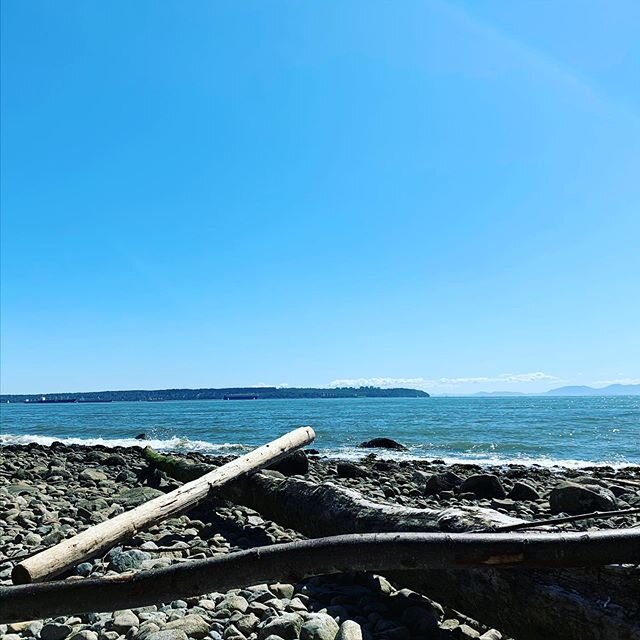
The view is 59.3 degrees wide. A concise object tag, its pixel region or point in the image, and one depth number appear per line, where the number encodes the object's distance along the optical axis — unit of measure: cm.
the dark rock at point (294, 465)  1184
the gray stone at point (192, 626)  399
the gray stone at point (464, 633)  393
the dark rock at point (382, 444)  2658
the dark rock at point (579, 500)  783
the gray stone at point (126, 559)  565
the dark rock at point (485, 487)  1038
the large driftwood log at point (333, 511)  445
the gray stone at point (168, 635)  383
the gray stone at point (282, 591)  480
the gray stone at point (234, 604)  442
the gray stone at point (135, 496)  964
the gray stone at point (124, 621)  411
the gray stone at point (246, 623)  409
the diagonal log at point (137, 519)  438
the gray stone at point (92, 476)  1234
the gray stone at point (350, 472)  1393
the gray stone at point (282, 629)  390
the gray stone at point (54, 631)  401
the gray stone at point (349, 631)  371
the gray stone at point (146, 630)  391
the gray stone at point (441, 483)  1092
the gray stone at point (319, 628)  376
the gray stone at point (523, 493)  1016
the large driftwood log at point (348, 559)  297
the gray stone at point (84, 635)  393
